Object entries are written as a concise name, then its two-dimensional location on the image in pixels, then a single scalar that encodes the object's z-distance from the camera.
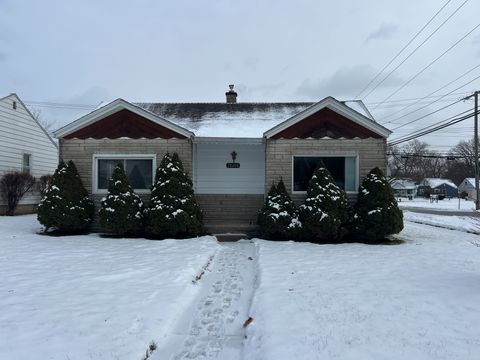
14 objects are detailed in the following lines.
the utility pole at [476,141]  29.56
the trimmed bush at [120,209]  11.66
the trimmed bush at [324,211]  11.37
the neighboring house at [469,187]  68.66
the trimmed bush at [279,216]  11.53
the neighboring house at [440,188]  74.31
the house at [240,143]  12.70
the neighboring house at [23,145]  18.25
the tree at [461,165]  81.32
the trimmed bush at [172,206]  11.43
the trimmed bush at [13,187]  17.58
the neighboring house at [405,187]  79.25
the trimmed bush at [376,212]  11.42
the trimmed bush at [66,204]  11.86
